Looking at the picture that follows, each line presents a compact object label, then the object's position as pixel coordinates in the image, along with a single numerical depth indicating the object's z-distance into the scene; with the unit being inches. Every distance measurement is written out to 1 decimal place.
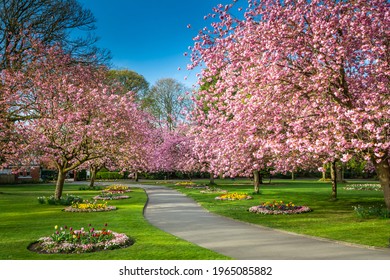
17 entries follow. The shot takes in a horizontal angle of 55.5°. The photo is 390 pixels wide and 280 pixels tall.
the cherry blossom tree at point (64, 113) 858.1
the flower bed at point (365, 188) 1490.4
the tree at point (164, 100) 2337.6
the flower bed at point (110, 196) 1116.1
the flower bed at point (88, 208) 827.4
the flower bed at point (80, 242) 422.9
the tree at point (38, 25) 830.5
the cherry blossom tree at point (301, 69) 486.9
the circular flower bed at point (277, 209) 750.5
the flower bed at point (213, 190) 1385.2
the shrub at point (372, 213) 634.2
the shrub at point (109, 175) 2586.1
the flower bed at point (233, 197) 1053.8
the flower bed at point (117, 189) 1363.2
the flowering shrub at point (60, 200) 974.4
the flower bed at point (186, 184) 1775.8
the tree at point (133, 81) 2239.1
